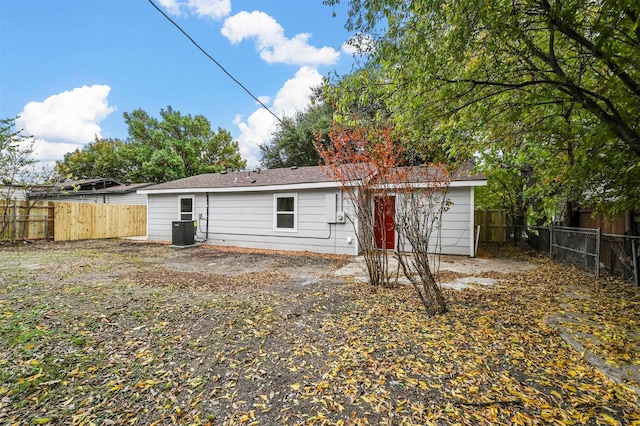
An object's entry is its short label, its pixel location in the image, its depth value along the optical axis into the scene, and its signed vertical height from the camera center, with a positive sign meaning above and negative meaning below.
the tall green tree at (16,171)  9.95 +1.48
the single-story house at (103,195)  16.17 +1.11
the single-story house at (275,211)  8.37 +0.12
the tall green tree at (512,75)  3.04 +1.91
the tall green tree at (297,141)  16.63 +4.66
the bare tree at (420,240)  3.61 -0.32
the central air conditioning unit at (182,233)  10.14 -0.67
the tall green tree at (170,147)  21.25 +5.27
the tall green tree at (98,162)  23.36 +4.27
